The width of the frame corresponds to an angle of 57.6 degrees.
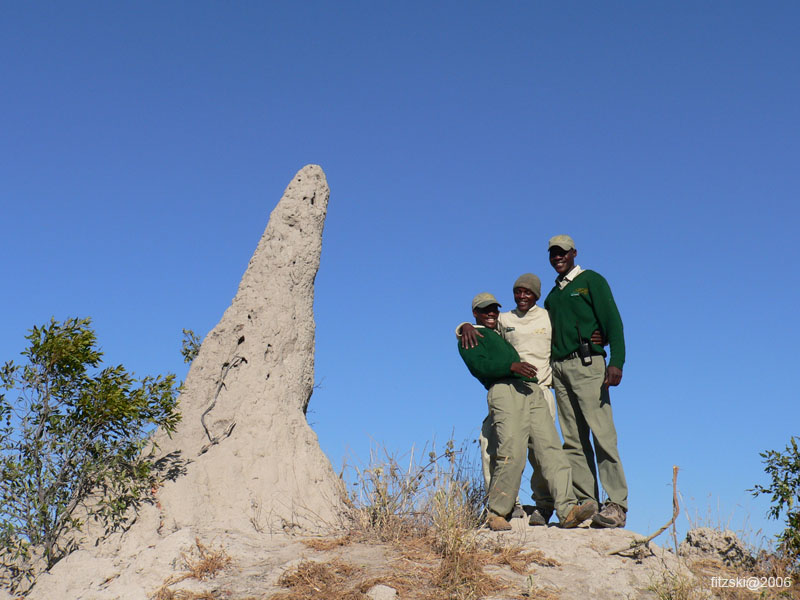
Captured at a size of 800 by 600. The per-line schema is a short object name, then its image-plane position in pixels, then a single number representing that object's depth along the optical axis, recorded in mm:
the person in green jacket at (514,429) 6094
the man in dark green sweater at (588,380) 6184
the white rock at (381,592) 5031
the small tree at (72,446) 6461
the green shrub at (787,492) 6375
